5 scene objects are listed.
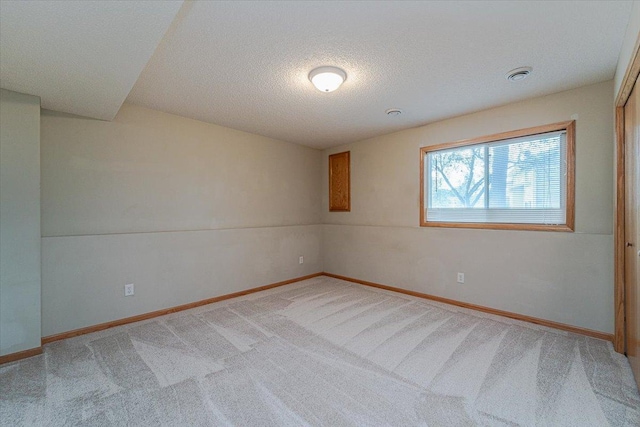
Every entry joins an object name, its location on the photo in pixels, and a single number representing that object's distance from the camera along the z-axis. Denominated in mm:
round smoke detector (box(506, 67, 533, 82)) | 2328
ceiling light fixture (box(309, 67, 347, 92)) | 2303
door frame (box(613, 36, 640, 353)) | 2266
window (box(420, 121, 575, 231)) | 2826
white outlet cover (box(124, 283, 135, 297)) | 2971
